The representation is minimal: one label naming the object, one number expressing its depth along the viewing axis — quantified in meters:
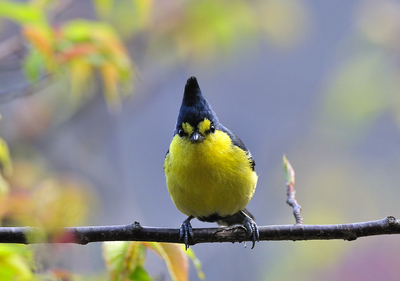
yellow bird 6.43
